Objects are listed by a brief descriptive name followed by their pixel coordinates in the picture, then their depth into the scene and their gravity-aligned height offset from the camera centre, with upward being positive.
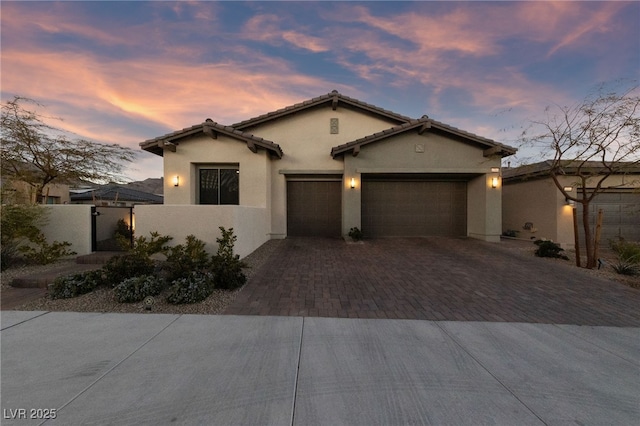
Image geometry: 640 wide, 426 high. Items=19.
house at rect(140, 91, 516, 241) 10.62 +1.74
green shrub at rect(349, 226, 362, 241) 10.92 -0.99
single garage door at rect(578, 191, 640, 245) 11.04 -0.25
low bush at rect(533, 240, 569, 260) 8.24 -1.28
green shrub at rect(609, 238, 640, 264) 6.66 -1.14
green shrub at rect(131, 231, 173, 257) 5.88 -0.81
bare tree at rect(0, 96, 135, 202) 8.09 +1.98
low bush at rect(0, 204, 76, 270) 6.49 -0.73
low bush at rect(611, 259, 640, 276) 6.41 -1.47
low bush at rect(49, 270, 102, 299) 4.62 -1.37
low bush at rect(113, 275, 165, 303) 4.43 -1.38
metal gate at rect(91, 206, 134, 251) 7.70 -0.45
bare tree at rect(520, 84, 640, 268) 6.55 +2.17
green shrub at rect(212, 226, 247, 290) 5.09 -1.23
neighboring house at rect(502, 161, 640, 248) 10.76 +0.11
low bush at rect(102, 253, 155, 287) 5.06 -1.15
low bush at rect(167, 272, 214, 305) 4.40 -1.38
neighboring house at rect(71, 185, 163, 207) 18.28 +1.08
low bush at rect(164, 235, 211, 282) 5.08 -1.06
